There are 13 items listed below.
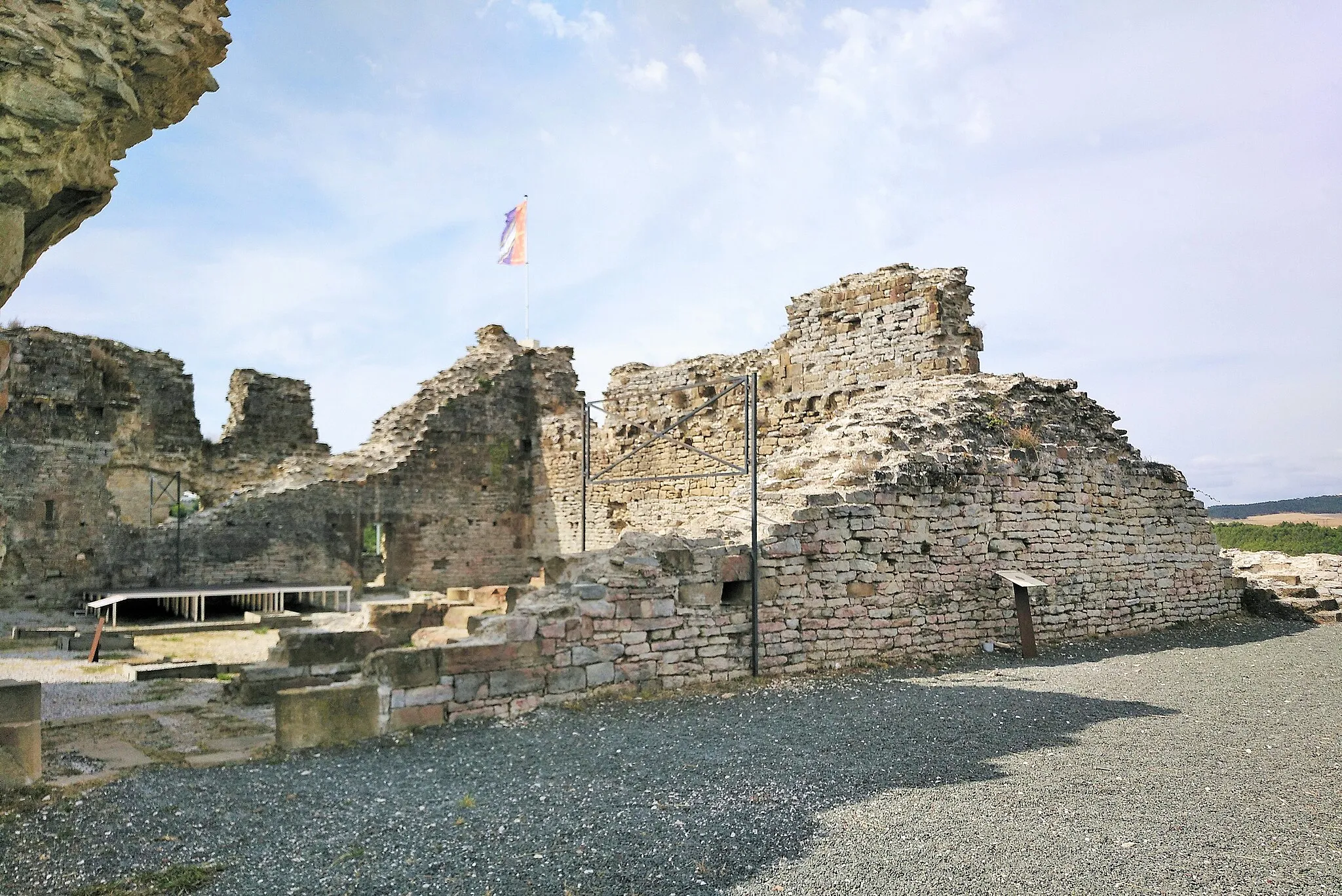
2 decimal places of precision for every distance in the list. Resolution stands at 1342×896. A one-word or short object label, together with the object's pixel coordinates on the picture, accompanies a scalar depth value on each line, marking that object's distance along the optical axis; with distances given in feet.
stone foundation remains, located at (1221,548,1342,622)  41.37
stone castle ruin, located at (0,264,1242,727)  26.17
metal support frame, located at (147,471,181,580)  58.44
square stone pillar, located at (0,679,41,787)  16.89
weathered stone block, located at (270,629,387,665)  28.22
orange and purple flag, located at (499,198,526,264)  72.02
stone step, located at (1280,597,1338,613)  41.34
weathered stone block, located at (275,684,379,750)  19.79
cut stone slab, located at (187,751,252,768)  19.07
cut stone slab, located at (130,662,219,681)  30.30
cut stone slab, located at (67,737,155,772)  19.29
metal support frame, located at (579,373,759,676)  27.43
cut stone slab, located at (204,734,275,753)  20.74
